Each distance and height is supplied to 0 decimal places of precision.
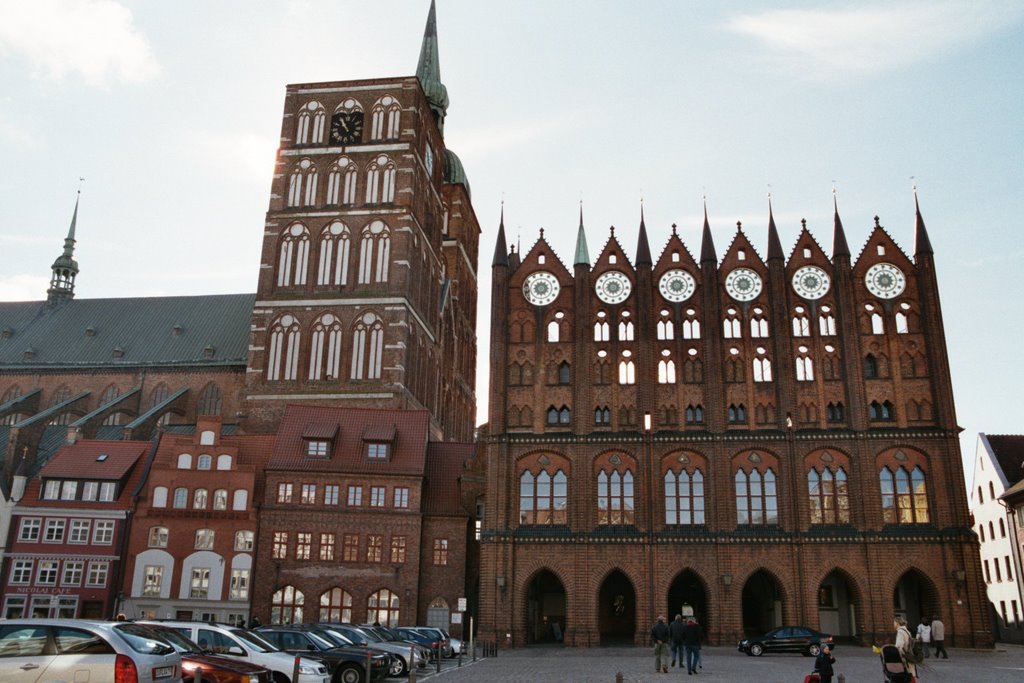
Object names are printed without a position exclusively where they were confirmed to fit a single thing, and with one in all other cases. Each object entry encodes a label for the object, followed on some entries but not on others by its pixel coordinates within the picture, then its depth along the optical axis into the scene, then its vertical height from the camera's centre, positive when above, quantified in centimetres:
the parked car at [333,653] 2416 -130
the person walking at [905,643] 1856 -59
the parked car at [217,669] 1745 -128
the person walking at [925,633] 3621 -79
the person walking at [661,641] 2944 -103
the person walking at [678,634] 3055 -82
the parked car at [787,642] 3909 -130
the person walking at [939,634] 3716 -79
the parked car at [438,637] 3719 -130
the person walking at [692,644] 2875 -107
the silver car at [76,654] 1352 -83
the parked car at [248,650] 2059 -110
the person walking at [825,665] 1922 -109
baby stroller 1828 -102
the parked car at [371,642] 2781 -122
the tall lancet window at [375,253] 6681 +2454
